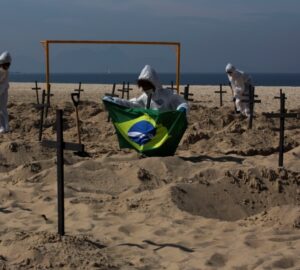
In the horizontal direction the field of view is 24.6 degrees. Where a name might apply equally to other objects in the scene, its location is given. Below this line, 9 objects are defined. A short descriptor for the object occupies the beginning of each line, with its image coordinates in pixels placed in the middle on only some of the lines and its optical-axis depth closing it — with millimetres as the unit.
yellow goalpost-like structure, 14488
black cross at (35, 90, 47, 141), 12173
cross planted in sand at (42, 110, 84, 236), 5578
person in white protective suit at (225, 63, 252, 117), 18344
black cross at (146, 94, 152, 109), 10375
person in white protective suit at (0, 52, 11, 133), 13539
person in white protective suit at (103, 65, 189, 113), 10188
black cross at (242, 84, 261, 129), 14662
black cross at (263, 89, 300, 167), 9180
